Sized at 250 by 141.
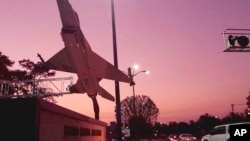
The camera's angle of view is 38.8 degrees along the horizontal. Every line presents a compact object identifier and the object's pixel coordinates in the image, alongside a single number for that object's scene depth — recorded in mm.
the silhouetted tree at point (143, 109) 94800
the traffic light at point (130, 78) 26156
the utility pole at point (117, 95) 18906
